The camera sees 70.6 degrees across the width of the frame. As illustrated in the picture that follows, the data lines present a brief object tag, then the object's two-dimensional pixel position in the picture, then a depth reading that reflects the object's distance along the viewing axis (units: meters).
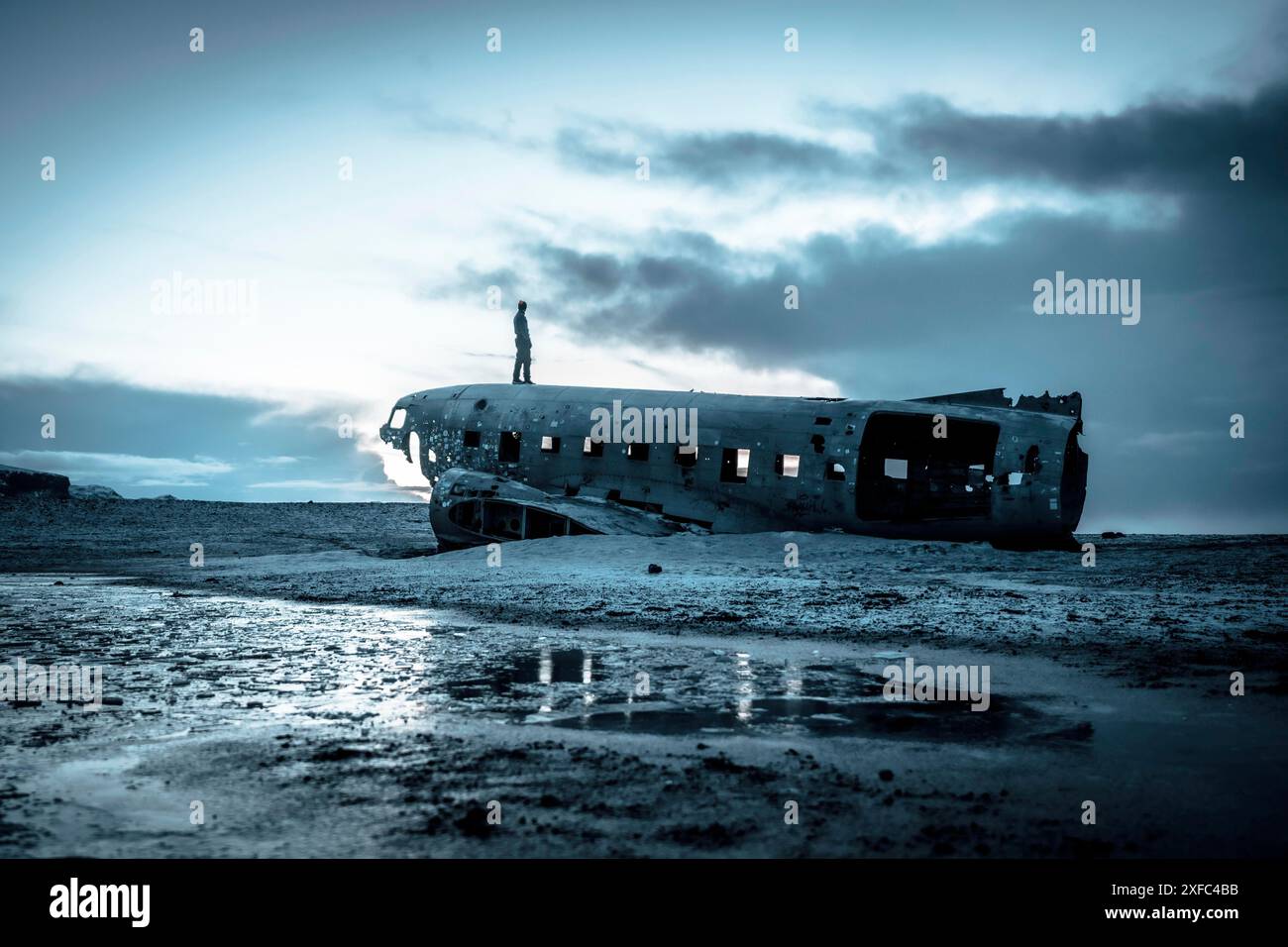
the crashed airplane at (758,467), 21.89
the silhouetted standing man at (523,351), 27.27
